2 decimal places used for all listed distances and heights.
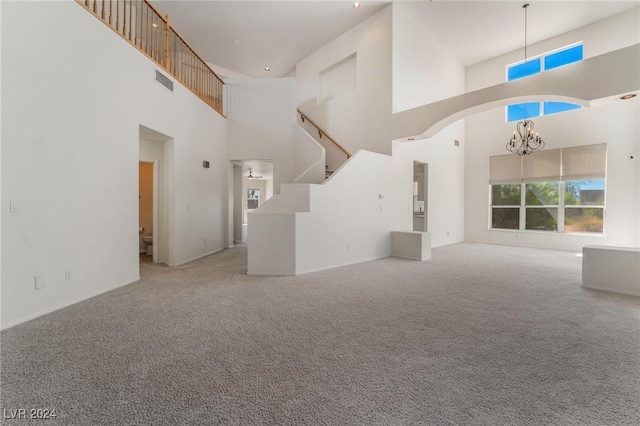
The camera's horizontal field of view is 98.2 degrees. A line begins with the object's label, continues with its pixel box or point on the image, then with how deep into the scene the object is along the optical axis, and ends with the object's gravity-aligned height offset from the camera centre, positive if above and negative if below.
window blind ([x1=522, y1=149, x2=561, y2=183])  8.02 +1.20
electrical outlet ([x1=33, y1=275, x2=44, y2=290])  3.01 -0.82
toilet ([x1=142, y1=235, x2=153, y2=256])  6.66 -0.89
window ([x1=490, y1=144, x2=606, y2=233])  7.38 +0.49
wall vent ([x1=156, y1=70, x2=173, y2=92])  4.96 +2.33
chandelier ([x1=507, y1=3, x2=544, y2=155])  7.52 +1.93
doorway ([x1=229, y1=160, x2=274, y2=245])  8.98 +0.90
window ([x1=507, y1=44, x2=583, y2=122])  7.71 +4.11
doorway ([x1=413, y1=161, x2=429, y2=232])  8.17 +0.30
